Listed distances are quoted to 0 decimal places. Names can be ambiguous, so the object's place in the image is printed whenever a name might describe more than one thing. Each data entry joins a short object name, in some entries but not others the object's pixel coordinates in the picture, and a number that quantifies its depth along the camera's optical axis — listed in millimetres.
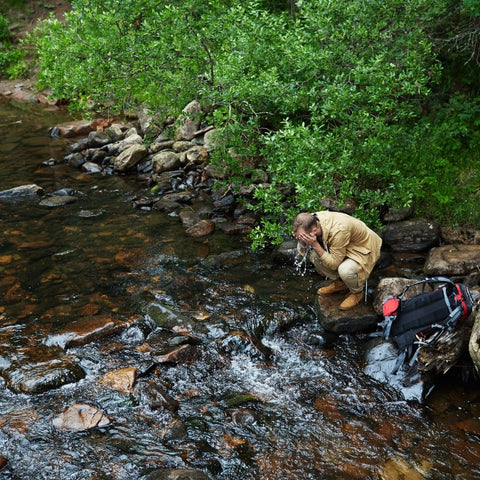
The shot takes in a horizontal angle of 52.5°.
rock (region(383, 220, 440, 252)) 7762
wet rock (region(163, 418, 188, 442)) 4605
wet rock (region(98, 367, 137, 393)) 5273
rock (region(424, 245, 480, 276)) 6684
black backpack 5059
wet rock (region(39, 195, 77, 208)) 10836
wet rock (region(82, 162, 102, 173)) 13578
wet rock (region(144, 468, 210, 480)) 4016
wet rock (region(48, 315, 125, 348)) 6062
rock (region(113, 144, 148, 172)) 13297
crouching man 5632
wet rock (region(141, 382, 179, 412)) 5012
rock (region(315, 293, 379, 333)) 6090
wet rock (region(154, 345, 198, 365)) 5715
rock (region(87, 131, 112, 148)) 15227
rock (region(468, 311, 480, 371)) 4637
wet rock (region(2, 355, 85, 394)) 5230
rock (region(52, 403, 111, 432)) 4691
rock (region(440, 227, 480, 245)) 7410
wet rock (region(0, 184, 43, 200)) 11297
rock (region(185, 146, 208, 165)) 12319
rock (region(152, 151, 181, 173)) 12492
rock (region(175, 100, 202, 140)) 13398
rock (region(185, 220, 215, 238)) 9250
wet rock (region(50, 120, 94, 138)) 17156
